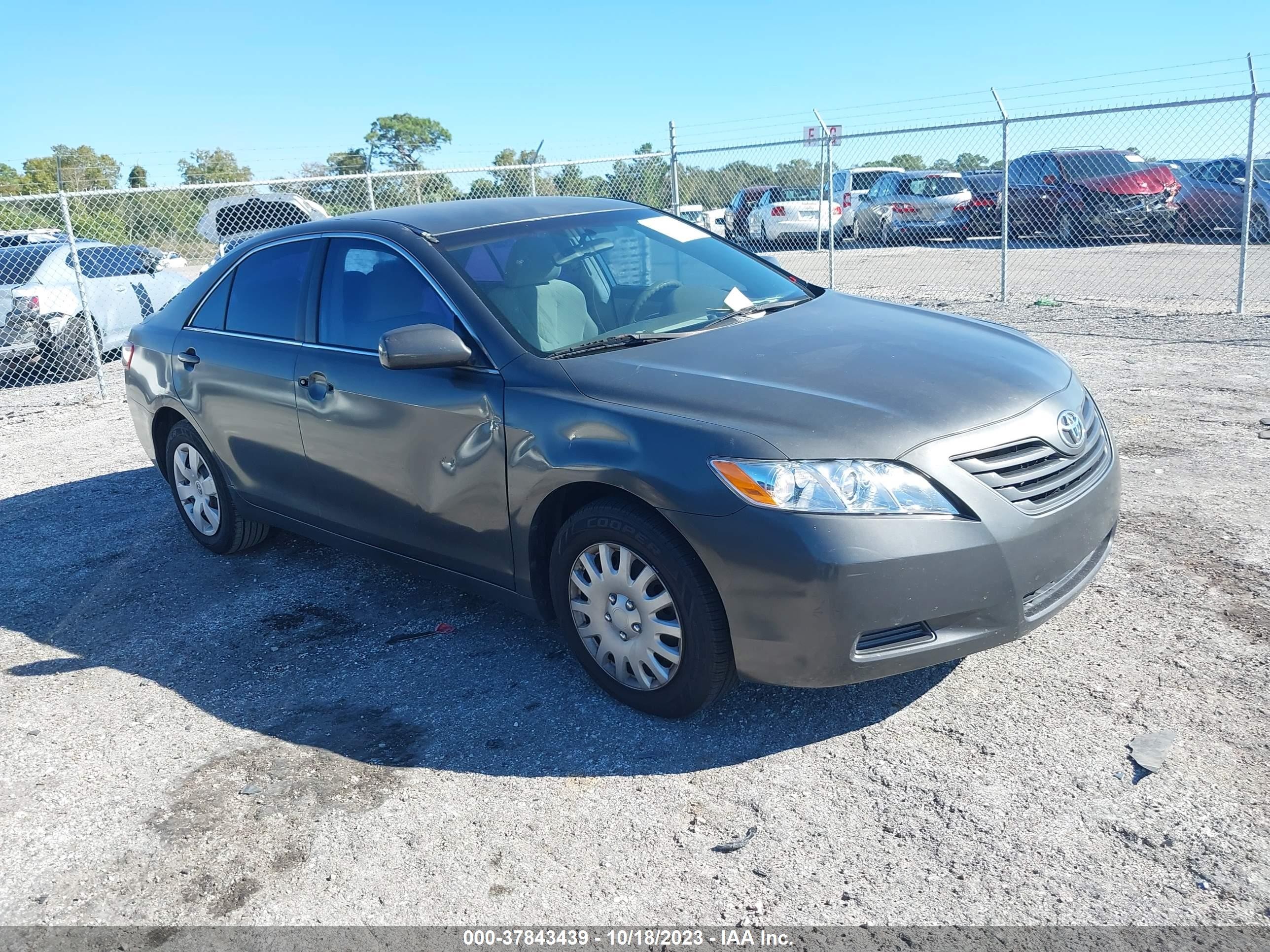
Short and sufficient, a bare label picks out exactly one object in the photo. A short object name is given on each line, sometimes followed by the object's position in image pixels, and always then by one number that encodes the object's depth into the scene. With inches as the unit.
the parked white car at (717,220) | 745.6
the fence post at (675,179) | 553.3
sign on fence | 486.6
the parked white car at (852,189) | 697.0
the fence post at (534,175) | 538.9
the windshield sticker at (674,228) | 188.4
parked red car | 593.3
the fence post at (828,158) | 492.1
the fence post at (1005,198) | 438.0
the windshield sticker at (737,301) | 170.1
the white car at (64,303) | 441.1
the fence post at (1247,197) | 372.8
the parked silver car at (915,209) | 670.5
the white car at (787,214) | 702.5
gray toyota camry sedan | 120.3
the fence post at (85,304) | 392.5
